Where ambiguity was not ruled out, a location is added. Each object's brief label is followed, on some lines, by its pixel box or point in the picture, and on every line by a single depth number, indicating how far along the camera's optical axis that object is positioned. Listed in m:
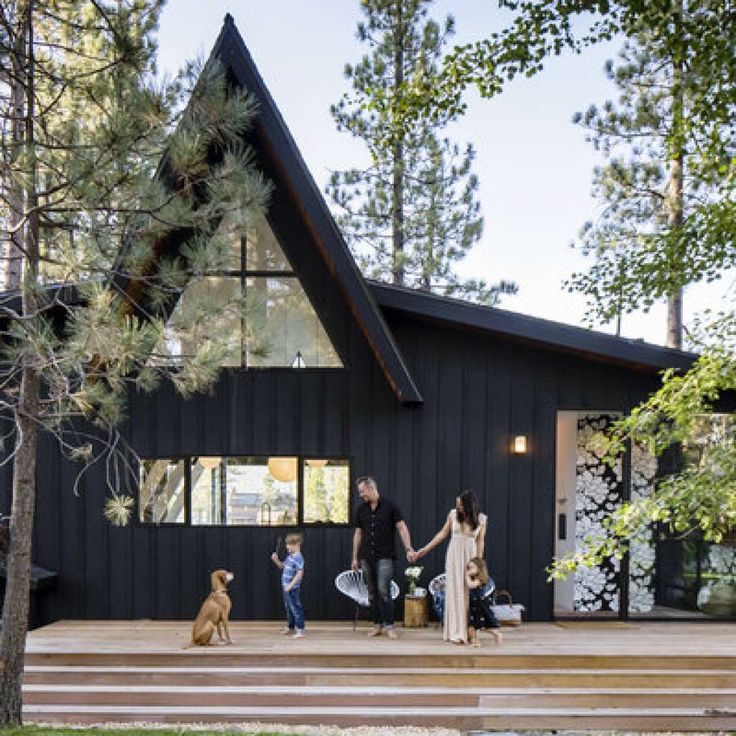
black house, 7.28
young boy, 6.44
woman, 6.22
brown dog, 6.03
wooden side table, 6.92
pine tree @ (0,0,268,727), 4.20
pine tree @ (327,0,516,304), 13.94
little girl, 6.14
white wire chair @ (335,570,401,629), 6.66
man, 6.54
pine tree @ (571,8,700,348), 11.45
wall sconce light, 7.27
